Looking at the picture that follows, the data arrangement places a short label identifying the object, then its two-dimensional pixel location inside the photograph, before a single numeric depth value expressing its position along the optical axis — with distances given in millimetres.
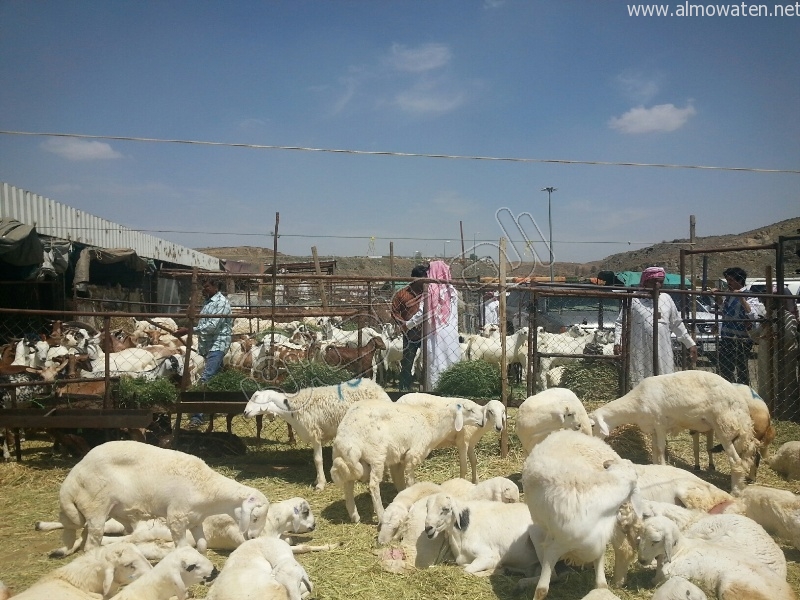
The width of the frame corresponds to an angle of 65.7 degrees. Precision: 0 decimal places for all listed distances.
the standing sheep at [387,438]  5895
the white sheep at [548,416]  6457
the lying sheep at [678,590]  3500
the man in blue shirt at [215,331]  9695
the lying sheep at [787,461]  6597
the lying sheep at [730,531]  4355
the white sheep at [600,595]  3639
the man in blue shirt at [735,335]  10172
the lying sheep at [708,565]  3855
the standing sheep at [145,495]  5070
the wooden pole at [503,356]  7715
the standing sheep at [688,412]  6484
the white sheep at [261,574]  3674
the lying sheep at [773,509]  4996
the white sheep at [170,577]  3830
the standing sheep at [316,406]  7289
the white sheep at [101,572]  3957
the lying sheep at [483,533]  4773
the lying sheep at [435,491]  5219
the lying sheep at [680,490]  5375
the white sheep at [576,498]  3971
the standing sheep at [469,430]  6527
